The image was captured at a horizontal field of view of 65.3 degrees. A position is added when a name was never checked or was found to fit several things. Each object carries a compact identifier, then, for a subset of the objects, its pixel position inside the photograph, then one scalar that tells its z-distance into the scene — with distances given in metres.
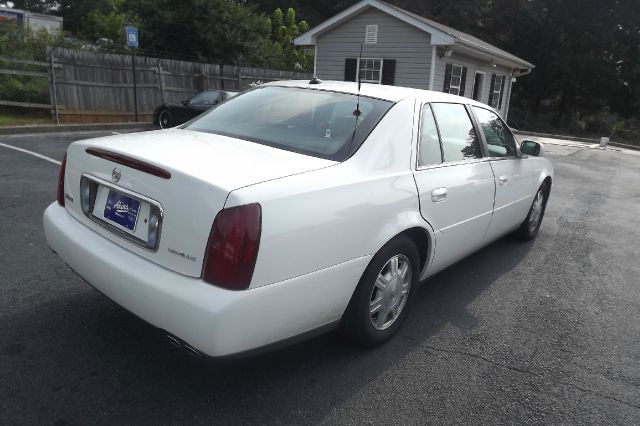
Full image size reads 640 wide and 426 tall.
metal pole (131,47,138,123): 13.94
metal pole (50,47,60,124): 12.75
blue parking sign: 12.48
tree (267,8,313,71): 26.53
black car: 13.62
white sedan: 2.12
